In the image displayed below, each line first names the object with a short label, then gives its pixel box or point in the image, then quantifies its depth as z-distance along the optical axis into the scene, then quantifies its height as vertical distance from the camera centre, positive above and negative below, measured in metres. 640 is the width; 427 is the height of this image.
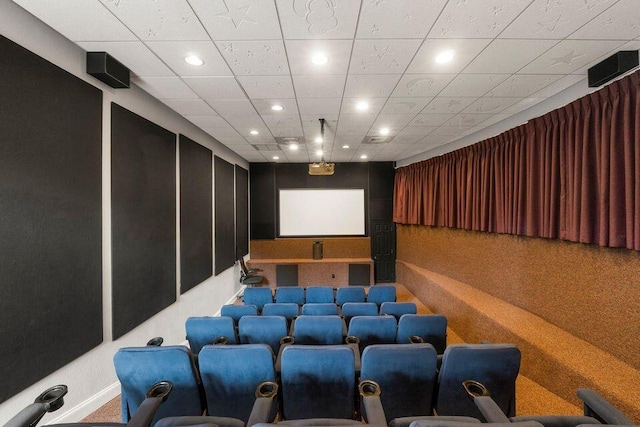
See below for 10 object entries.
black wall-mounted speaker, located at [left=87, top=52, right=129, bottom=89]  2.27 +1.36
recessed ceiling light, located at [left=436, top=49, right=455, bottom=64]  2.26 +1.45
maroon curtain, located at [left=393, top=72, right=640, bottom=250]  2.32 +0.47
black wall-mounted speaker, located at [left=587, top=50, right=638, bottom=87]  2.25 +1.36
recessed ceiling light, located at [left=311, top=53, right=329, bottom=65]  2.28 +1.44
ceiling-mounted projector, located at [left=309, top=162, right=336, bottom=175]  5.05 +0.91
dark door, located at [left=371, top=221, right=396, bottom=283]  7.62 -1.14
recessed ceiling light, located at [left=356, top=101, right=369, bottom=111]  3.33 +1.47
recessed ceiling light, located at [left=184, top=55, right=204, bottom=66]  2.30 +1.44
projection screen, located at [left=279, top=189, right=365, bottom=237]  7.85 +0.10
